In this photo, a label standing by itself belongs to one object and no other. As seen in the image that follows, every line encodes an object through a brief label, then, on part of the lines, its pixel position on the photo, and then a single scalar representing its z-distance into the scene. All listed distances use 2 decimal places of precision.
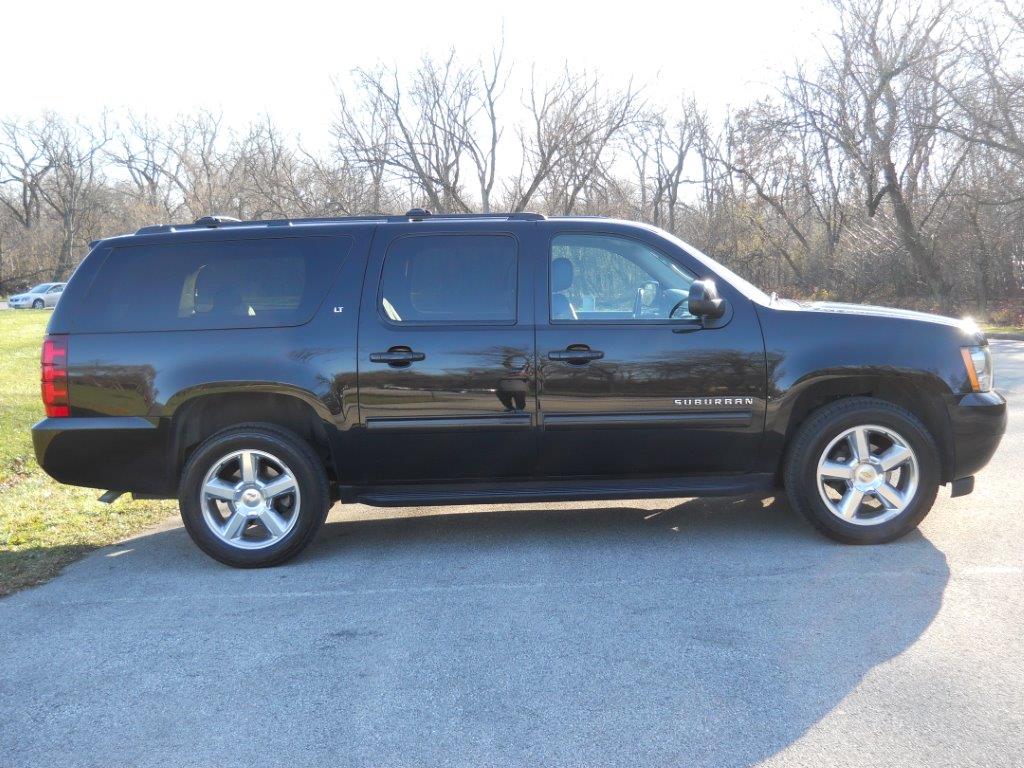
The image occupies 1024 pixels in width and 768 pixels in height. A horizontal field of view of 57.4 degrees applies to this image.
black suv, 5.37
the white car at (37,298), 50.84
